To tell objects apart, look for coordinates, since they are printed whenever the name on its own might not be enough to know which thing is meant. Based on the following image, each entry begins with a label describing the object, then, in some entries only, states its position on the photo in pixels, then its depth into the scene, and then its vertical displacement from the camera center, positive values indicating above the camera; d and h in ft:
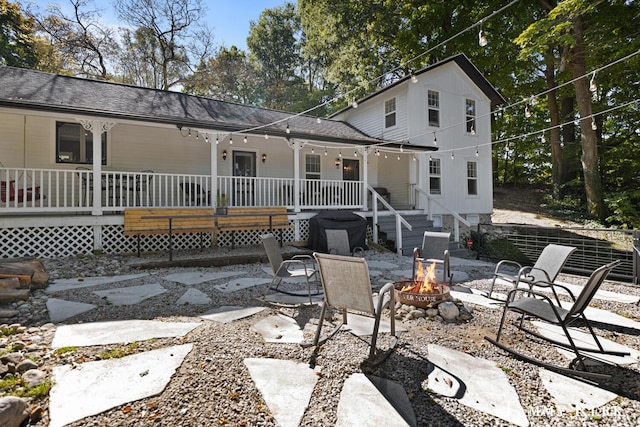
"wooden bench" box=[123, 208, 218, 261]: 23.22 -0.18
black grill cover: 28.99 -0.90
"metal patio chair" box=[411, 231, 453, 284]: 20.70 -1.95
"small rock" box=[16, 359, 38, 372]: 8.07 -3.75
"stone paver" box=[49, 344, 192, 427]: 6.61 -3.89
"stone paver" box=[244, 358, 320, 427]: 6.82 -4.14
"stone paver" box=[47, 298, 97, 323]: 12.17 -3.68
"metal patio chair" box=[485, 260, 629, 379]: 9.09 -3.19
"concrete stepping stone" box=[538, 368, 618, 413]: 7.51 -4.51
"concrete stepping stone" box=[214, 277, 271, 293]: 16.89 -3.74
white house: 23.32 +7.31
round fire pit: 13.61 -3.51
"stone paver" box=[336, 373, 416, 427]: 6.68 -4.28
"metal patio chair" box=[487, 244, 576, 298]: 14.08 -2.22
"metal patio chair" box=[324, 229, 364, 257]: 21.76 -1.71
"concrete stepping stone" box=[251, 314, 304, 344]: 10.56 -4.04
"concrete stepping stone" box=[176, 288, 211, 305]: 14.56 -3.81
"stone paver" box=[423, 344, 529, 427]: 7.29 -4.38
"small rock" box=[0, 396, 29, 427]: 5.82 -3.65
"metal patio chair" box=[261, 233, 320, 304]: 15.28 -2.23
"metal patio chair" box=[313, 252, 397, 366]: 9.32 -2.24
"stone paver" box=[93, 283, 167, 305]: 14.44 -3.65
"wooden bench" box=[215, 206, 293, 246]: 26.61 -0.11
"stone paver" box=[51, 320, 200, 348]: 9.89 -3.81
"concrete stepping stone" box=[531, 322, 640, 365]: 9.92 -4.48
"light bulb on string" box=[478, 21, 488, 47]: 15.27 +8.58
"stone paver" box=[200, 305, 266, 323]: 12.39 -3.92
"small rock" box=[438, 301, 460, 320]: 13.05 -3.92
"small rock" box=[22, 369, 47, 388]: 7.43 -3.80
